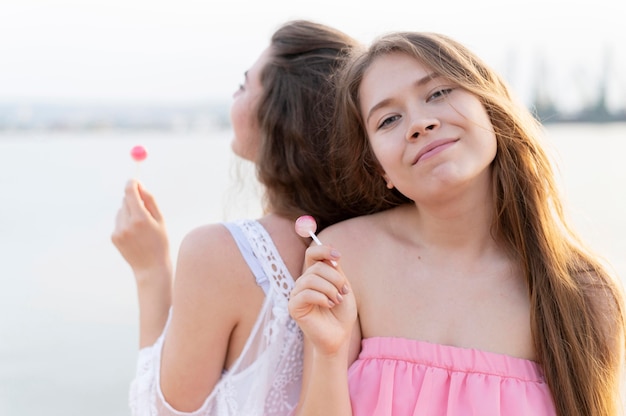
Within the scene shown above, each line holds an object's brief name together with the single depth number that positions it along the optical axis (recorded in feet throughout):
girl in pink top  5.15
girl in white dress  5.75
